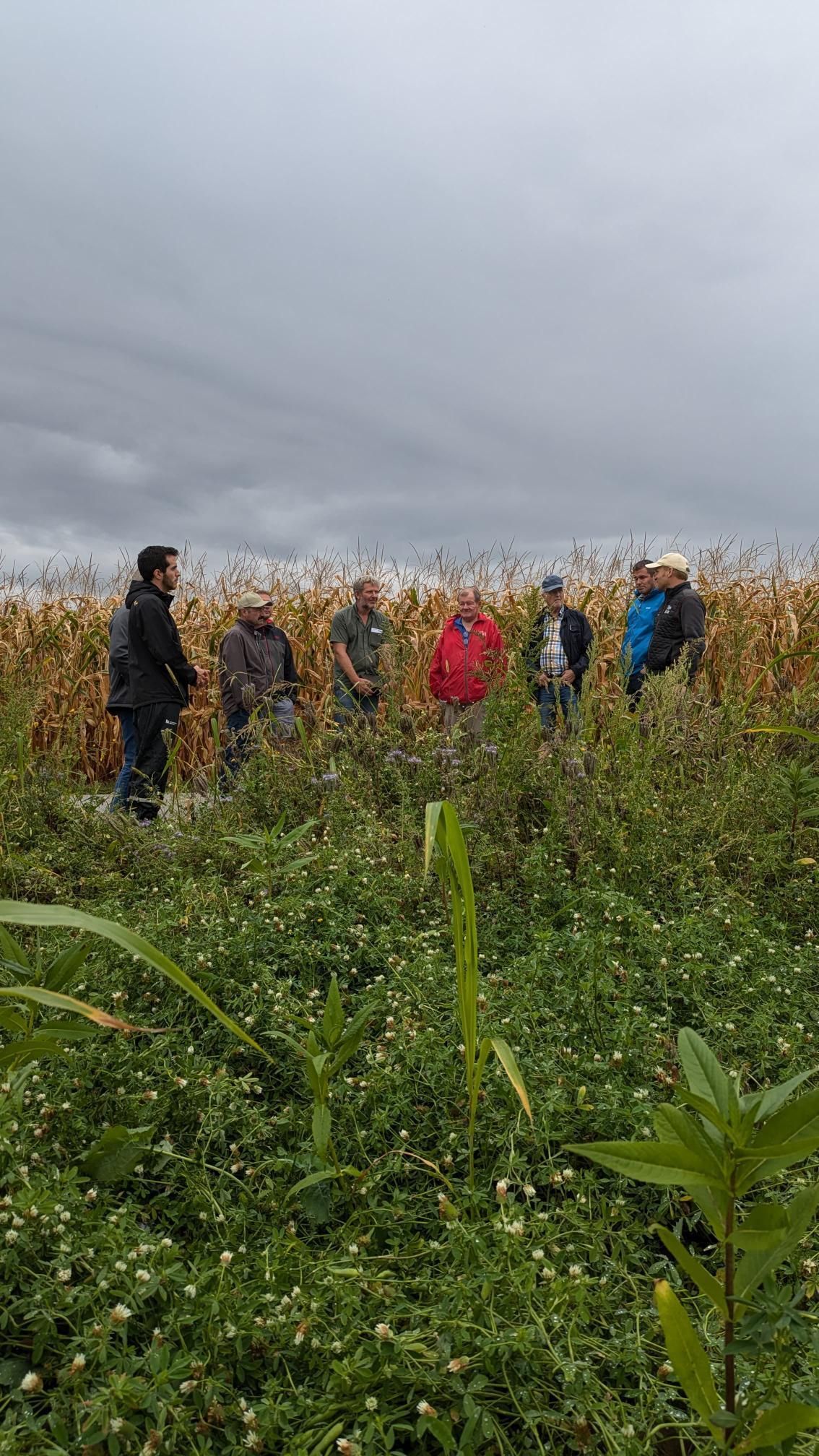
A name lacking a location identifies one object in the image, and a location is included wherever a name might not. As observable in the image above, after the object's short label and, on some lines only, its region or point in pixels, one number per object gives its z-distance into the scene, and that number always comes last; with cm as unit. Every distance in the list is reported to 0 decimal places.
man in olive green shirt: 753
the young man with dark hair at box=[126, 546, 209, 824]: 646
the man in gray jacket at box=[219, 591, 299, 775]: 700
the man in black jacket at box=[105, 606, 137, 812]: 716
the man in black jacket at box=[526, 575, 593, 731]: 755
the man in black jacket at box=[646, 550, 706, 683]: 682
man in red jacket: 683
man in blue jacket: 743
